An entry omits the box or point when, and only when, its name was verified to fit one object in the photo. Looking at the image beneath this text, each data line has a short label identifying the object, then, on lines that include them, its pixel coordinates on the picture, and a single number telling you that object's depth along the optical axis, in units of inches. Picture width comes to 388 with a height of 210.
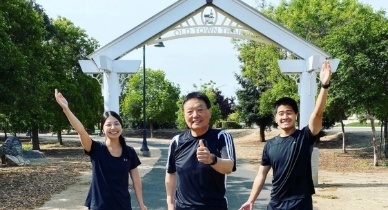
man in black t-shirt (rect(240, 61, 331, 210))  157.9
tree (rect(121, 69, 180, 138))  1855.3
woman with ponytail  169.0
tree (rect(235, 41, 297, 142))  1019.3
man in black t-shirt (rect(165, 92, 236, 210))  135.0
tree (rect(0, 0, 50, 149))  563.2
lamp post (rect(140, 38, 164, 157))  893.2
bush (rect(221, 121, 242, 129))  2030.0
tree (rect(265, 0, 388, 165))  673.6
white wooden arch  418.9
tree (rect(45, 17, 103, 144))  991.0
